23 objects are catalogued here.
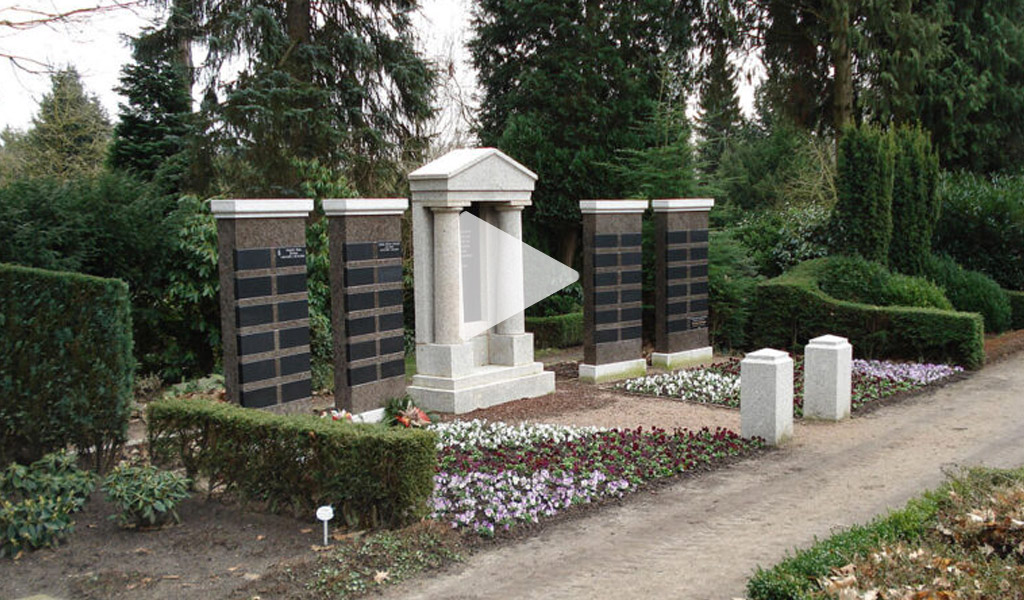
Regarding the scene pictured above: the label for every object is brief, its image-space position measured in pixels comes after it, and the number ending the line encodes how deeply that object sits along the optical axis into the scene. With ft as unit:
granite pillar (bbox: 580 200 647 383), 42.01
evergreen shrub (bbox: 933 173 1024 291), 61.72
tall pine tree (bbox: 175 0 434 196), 57.98
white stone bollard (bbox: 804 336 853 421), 32.45
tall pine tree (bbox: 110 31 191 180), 61.26
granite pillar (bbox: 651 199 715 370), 45.64
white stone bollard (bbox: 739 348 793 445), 28.71
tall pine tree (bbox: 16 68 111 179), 69.56
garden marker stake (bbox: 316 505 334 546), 19.03
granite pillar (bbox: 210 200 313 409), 27.58
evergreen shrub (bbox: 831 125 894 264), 53.36
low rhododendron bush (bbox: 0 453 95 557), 19.35
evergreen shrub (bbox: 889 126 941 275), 56.03
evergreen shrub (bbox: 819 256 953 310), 48.37
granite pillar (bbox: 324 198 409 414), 31.53
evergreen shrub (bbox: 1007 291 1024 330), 59.21
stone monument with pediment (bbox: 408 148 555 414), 34.55
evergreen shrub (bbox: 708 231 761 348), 50.47
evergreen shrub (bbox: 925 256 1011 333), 56.18
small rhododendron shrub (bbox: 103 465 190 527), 20.36
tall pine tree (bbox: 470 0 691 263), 67.05
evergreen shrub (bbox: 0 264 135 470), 23.53
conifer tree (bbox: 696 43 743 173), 73.77
